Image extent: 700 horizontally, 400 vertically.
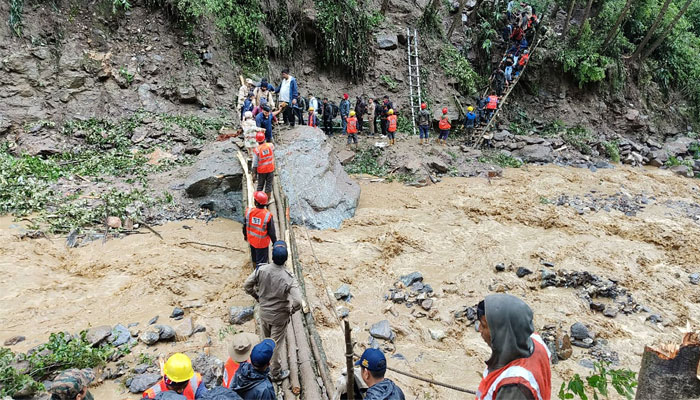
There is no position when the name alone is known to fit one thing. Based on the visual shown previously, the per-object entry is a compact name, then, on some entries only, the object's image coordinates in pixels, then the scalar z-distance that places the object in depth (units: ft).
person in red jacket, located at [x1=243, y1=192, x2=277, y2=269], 18.93
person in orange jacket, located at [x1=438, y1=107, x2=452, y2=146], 50.03
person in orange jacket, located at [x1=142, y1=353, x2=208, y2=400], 10.11
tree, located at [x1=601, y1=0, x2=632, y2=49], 50.47
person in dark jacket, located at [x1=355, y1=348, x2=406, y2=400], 8.84
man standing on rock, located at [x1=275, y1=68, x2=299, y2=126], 36.17
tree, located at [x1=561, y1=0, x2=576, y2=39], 54.19
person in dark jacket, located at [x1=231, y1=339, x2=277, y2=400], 10.35
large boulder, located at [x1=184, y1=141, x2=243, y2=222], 31.12
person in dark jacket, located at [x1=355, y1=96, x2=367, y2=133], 49.62
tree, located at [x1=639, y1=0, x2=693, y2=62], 52.17
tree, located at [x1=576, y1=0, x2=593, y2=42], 54.80
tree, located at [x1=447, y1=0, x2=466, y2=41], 57.56
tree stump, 6.81
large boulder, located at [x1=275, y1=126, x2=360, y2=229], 31.42
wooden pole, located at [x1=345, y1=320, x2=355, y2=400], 8.32
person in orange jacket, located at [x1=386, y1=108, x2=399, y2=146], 46.60
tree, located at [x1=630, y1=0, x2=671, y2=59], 52.16
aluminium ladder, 54.65
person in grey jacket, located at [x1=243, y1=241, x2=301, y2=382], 14.26
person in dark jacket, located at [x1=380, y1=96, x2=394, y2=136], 48.42
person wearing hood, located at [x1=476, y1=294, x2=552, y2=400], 6.14
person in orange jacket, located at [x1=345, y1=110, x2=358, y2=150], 44.89
